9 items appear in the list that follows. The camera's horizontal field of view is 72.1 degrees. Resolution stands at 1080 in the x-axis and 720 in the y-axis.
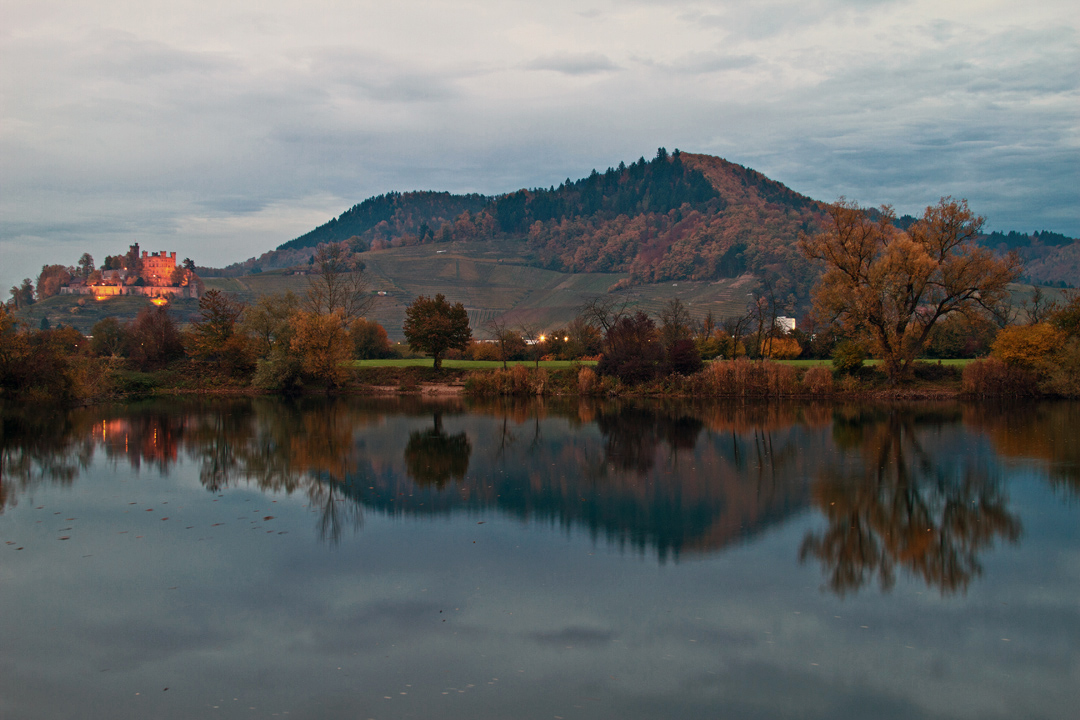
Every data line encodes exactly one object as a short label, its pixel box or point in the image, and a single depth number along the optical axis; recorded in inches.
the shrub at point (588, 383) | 1828.2
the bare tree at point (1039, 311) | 1918.1
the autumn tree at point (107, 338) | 2529.5
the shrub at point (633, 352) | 1815.9
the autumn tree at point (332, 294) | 2522.1
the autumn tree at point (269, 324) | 1999.3
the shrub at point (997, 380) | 1536.7
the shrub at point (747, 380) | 1659.7
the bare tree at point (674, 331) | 2020.5
